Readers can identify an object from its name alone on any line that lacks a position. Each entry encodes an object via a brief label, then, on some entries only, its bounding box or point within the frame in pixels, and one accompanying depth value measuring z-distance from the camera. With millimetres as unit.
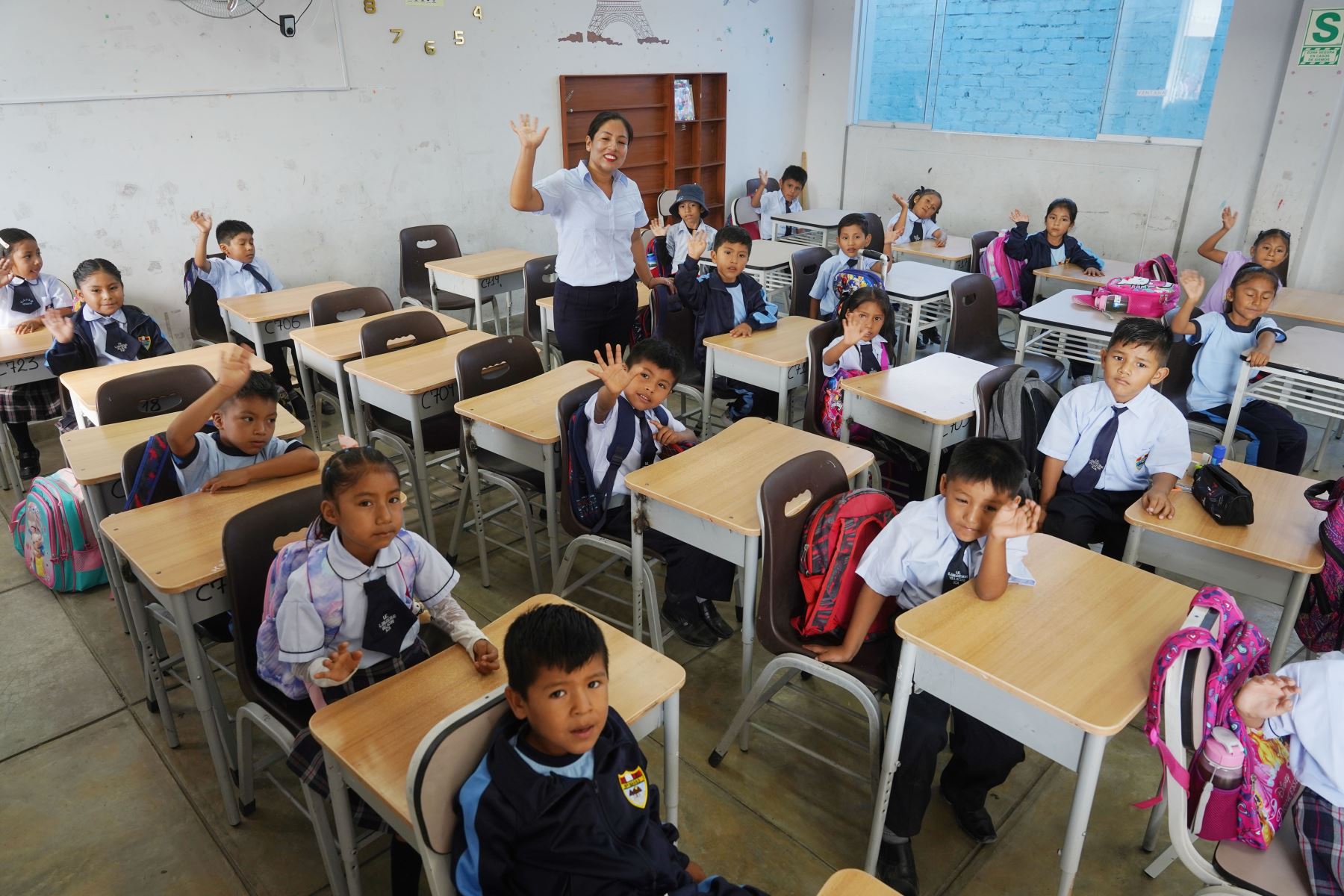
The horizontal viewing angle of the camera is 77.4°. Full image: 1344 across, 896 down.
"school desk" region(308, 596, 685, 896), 1363
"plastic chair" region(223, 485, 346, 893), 1745
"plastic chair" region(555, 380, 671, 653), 2430
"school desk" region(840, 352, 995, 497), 2885
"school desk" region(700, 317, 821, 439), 3395
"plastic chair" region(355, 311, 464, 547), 3168
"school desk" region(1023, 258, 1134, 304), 4672
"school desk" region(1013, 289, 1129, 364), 3838
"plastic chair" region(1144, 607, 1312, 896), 1428
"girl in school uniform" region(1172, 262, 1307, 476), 3406
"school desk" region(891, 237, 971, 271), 5461
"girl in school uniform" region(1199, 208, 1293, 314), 4242
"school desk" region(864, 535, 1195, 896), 1485
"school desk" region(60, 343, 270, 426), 2963
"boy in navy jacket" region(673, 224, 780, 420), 3820
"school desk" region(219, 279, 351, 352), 4113
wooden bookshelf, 6539
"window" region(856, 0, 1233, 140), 6004
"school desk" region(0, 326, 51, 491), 3580
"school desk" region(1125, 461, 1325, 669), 2008
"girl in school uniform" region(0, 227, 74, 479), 3791
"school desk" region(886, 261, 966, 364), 4238
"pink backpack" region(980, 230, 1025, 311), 5027
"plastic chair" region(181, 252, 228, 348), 4516
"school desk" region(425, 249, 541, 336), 4996
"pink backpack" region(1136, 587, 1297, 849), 1446
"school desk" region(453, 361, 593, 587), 2688
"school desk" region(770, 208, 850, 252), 6355
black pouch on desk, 2107
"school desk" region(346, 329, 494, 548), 3086
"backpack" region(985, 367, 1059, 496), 2734
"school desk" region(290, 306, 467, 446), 3467
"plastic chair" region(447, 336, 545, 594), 2906
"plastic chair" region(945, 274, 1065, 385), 3877
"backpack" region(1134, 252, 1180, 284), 4531
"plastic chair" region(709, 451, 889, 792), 1918
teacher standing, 3312
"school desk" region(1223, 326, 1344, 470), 3168
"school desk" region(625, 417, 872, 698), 2131
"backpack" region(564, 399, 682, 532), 2551
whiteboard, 4094
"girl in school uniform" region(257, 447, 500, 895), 1677
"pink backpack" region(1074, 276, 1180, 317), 3963
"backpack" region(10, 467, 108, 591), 2975
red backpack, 1989
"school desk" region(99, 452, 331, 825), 1866
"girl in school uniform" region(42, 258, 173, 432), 3568
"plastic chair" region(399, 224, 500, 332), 5594
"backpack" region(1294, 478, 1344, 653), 1979
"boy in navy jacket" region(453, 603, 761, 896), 1234
